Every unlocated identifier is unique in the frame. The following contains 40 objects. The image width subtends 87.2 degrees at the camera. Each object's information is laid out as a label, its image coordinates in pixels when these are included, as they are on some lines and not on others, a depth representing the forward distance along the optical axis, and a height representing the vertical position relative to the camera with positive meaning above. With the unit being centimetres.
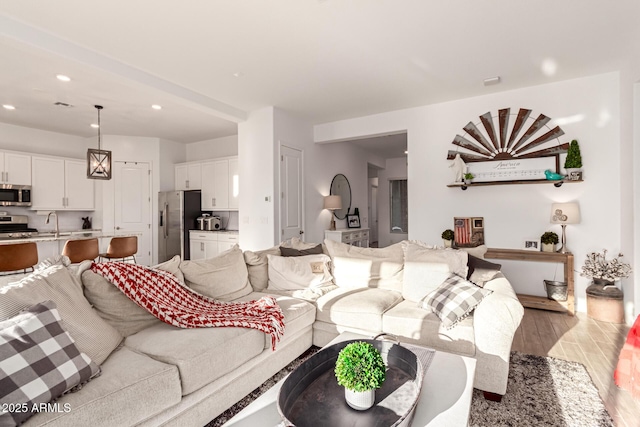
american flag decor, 455 -30
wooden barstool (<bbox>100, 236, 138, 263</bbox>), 456 -51
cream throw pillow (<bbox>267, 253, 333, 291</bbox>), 319 -60
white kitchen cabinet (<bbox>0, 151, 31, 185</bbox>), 538 +70
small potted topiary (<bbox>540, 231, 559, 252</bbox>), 399 -37
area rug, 189 -118
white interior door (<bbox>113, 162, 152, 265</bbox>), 655 +15
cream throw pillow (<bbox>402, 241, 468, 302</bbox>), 274 -49
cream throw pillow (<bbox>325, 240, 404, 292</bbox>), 320 -56
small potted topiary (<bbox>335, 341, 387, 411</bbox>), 129 -63
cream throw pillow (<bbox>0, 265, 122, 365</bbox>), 157 -46
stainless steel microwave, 532 +26
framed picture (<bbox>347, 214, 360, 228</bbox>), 703 -23
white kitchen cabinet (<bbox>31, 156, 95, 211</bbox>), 581 +47
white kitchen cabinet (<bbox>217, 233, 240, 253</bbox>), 598 -54
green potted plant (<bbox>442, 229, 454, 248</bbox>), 459 -37
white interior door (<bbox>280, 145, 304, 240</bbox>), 511 +26
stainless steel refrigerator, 644 -19
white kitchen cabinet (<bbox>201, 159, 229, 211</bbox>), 639 +49
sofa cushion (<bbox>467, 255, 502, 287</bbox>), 268 -49
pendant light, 444 +63
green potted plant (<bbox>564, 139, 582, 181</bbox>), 388 +55
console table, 383 -72
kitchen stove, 544 -24
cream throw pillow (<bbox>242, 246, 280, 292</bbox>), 320 -57
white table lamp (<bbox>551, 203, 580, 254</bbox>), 382 -6
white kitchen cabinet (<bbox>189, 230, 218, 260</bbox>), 624 -64
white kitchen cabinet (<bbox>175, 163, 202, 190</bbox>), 676 +70
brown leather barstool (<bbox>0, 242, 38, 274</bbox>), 337 -47
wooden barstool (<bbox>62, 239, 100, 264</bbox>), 392 -46
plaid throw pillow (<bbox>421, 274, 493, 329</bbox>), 229 -64
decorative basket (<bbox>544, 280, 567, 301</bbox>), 389 -94
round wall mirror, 651 +38
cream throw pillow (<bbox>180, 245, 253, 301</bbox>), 265 -54
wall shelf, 400 +34
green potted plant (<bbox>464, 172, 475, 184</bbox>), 451 +43
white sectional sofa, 152 -75
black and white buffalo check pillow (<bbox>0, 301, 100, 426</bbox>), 121 -61
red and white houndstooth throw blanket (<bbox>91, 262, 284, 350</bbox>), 209 -64
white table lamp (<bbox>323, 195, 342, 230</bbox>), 591 +14
